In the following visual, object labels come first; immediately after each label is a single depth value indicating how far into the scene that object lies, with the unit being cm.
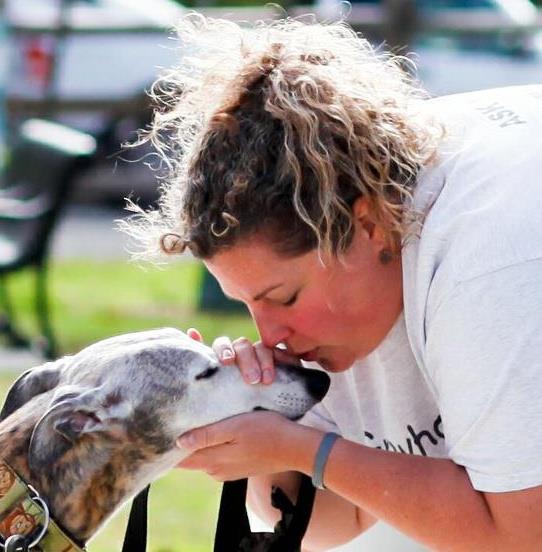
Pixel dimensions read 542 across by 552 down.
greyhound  603
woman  534
